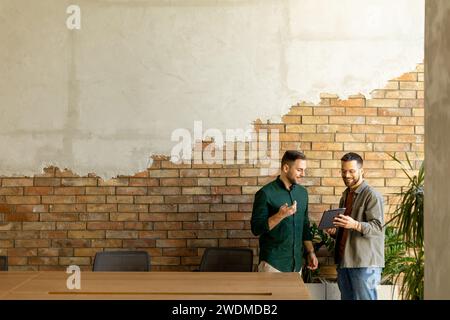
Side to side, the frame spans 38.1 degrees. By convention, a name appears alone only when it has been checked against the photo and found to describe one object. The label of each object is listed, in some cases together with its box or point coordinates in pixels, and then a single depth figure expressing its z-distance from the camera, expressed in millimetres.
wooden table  3975
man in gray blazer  4953
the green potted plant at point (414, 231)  4625
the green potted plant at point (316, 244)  5816
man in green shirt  5305
